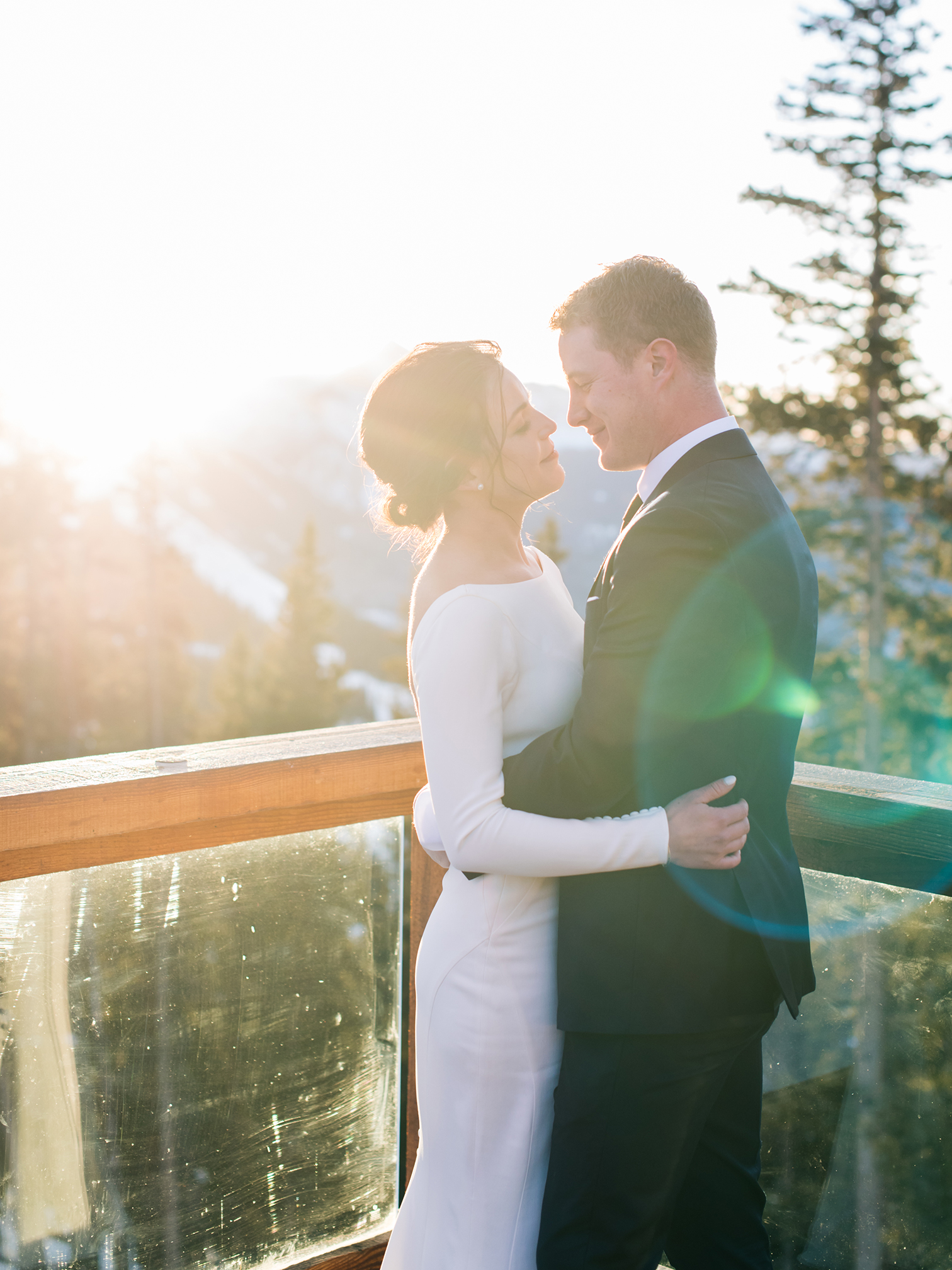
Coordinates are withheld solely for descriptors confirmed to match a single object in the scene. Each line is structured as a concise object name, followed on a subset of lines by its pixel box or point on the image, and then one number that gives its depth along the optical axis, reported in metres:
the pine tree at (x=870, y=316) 25.05
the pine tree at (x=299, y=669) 47.34
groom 1.57
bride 1.70
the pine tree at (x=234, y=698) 47.22
